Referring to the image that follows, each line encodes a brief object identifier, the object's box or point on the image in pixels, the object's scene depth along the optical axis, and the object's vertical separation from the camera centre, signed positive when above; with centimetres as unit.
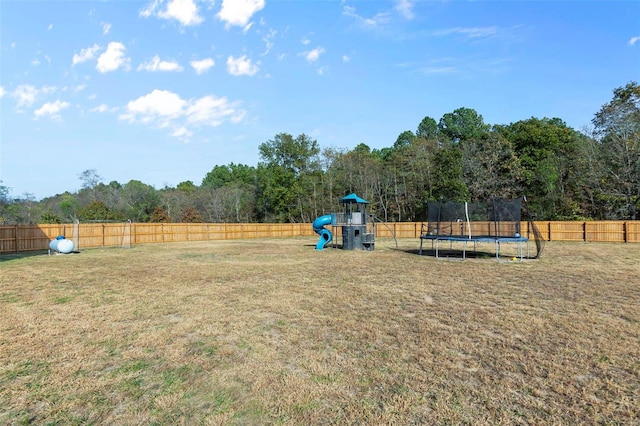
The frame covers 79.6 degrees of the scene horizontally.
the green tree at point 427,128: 5642 +1256
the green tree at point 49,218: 3750 -5
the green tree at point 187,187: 5642 +454
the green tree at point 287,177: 4469 +437
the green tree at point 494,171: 3534 +364
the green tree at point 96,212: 4128 +51
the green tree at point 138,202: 4750 +179
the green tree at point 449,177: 3409 +304
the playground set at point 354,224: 1834 -58
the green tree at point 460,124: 5181 +1220
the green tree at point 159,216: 4384 -5
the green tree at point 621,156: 2766 +385
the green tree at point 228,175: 6544 +727
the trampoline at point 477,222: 1344 -43
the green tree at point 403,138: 5895 +1154
